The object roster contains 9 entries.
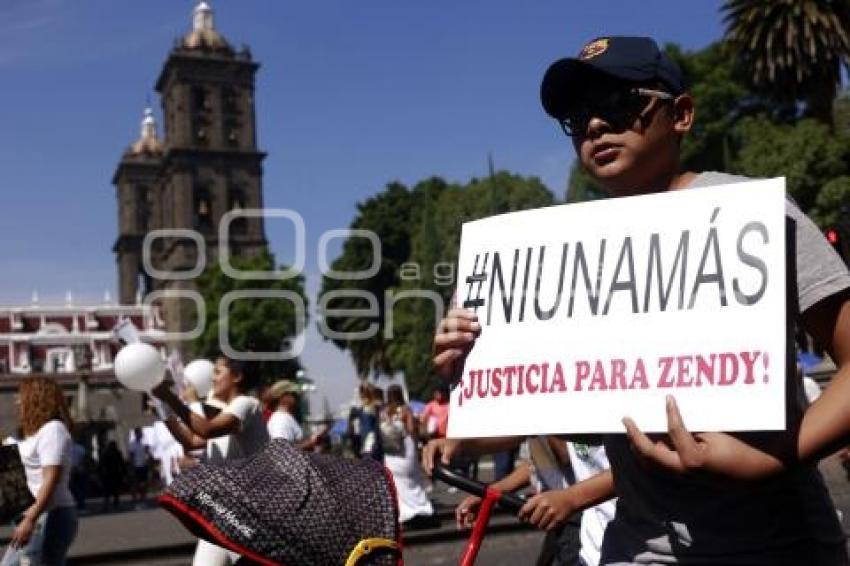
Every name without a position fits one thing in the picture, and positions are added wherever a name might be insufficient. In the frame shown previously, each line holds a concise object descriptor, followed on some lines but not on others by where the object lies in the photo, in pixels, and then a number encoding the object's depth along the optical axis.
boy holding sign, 2.09
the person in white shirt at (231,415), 6.86
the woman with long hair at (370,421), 16.03
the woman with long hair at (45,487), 6.65
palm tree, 33.59
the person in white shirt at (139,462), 28.53
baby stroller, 2.67
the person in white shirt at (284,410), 12.16
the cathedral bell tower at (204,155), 95.19
